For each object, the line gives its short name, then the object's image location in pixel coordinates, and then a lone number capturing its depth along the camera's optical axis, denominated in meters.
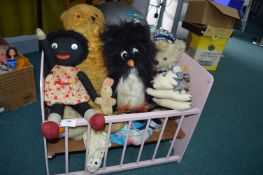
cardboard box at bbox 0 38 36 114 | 1.27
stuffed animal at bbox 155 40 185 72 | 1.10
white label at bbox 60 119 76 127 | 0.81
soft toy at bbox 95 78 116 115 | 0.95
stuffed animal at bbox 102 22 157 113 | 0.96
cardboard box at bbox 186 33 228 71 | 2.16
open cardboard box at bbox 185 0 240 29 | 1.91
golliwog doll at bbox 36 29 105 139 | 0.94
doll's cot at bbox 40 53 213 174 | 0.92
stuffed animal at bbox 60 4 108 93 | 0.99
